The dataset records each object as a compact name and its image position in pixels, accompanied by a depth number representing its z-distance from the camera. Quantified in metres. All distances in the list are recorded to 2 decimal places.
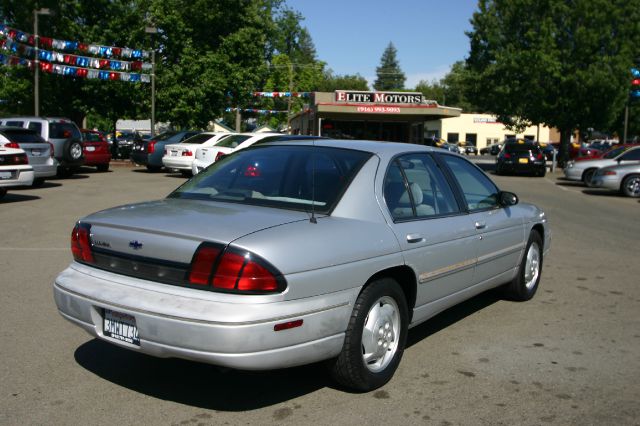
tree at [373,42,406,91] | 136.25
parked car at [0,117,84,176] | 18.98
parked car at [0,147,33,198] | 13.59
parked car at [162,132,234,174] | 20.61
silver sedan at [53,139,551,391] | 3.41
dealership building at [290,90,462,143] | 40.38
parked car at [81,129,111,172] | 23.72
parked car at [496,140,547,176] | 28.72
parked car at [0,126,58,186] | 16.33
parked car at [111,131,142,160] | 34.97
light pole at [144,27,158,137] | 31.34
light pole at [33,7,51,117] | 25.82
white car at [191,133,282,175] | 18.20
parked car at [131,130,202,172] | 23.88
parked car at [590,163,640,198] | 19.06
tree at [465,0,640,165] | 33.28
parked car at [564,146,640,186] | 21.31
